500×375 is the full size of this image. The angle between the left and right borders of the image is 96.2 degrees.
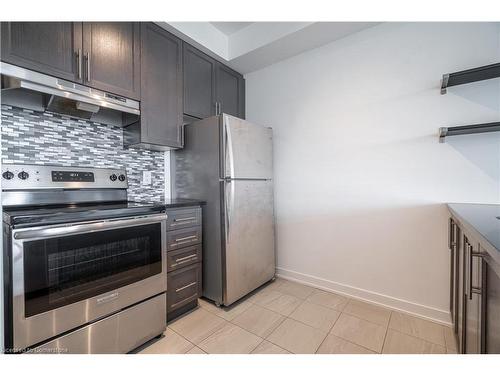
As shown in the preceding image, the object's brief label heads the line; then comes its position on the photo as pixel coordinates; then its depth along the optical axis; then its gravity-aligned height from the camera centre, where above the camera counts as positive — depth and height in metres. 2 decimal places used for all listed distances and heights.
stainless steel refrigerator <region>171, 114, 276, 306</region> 1.89 -0.08
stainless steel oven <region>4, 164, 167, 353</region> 1.03 -0.50
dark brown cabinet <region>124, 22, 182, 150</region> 1.80 +0.80
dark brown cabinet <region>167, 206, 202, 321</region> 1.72 -0.60
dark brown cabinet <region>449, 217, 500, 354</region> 0.71 -0.45
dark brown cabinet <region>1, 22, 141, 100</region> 1.24 +0.86
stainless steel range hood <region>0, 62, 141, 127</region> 1.24 +0.57
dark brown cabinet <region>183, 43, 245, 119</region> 2.15 +1.04
